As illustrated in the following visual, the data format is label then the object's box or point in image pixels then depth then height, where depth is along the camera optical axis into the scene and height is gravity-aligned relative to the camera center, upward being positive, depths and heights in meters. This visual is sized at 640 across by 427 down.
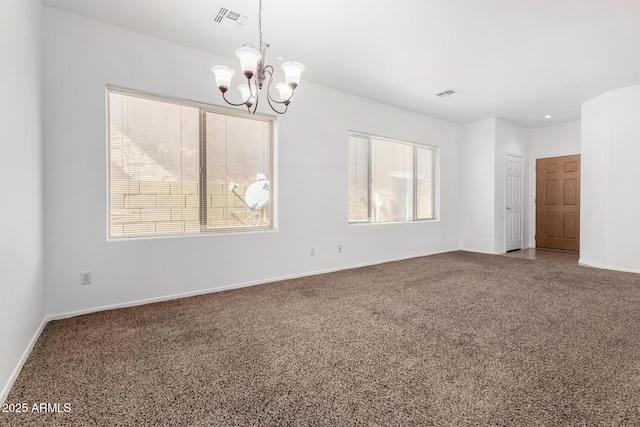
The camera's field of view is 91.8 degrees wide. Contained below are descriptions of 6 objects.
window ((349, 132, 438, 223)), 5.25 +0.56
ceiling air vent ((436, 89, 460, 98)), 4.85 +1.86
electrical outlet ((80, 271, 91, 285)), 2.96 -0.65
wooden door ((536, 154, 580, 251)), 6.62 +0.15
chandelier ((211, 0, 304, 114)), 2.28 +1.10
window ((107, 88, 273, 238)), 3.25 +0.50
